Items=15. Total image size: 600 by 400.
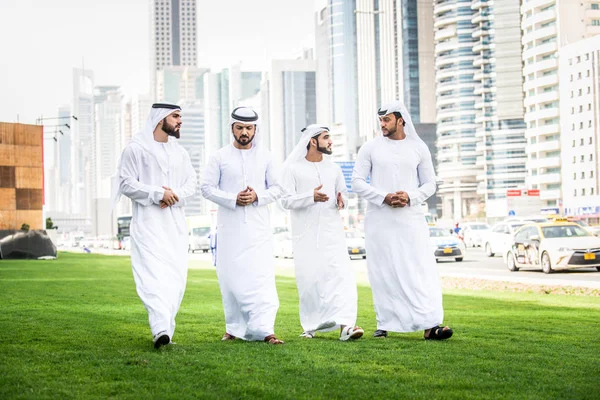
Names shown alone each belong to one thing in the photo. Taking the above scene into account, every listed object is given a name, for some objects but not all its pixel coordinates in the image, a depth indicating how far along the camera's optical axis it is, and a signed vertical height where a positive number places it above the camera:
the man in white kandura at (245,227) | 8.50 -0.14
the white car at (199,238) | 60.81 -1.67
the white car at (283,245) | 47.03 -1.75
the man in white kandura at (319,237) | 8.95 -0.27
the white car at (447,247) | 32.78 -1.39
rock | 39.22 -1.23
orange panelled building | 43.47 +1.94
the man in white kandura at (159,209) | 7.93 +0.04
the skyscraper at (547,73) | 113.19 +16.67
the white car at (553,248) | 22.81 -1.06
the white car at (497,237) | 34.38 -1.14
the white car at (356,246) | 39.72 -1.57
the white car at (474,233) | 50.53 -1.43
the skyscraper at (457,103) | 148.50 +17.14
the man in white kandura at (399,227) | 8.84 -0.19
